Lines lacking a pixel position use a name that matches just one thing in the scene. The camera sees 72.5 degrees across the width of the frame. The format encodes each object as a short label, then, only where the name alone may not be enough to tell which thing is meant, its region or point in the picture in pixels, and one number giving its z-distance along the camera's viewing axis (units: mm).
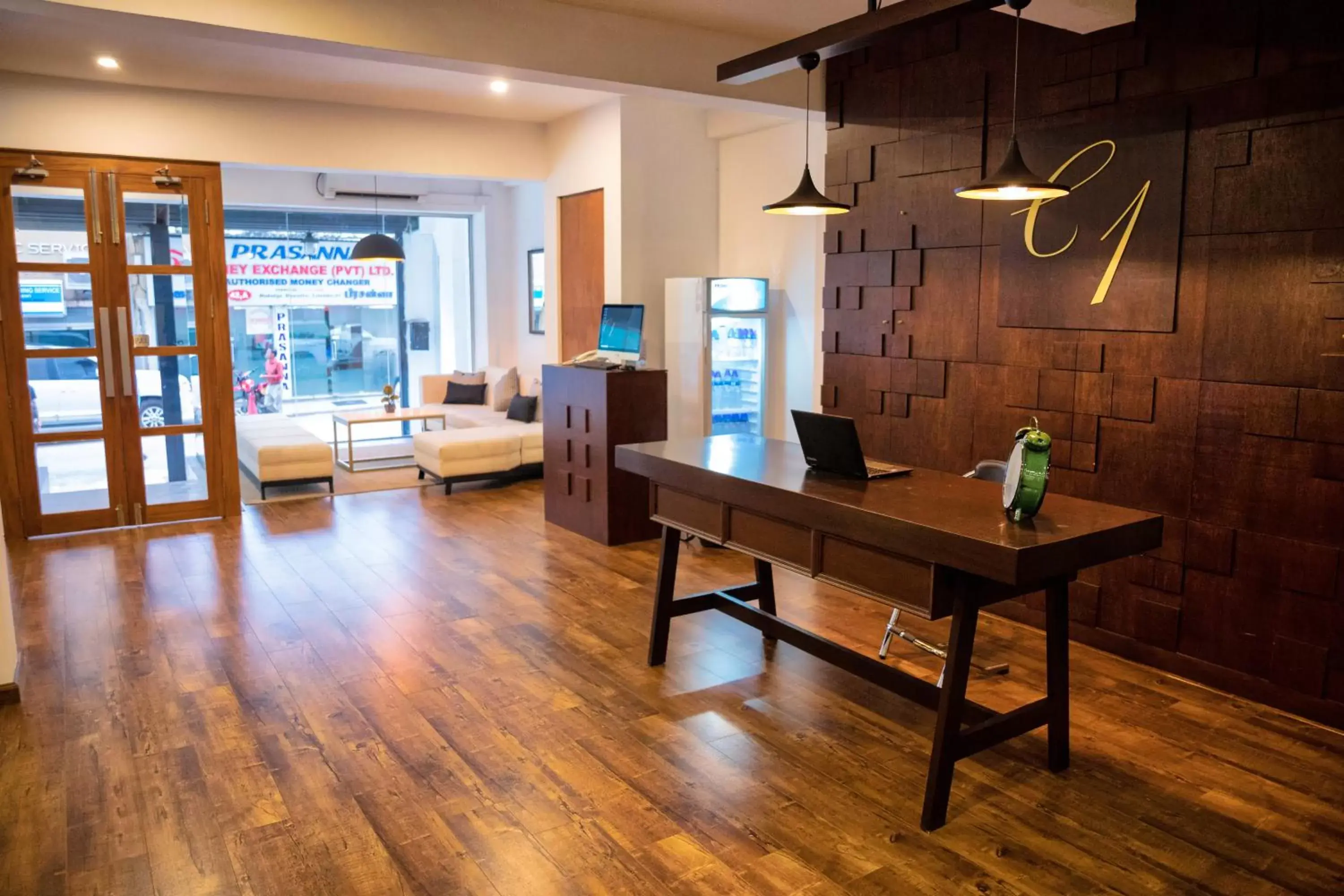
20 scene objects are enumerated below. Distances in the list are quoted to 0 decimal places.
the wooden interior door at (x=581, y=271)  7984
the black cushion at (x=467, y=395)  10398
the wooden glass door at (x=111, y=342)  6316
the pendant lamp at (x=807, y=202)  3764
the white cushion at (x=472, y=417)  9445
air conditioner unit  10117
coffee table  8797
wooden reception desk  2639
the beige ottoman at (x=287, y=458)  7534
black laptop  3275
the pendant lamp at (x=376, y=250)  9453
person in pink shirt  11016
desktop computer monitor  6168
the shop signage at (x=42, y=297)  6289
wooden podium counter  6020
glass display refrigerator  7309
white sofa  7797
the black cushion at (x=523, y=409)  9156
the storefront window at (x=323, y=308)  10648
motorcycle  10938
